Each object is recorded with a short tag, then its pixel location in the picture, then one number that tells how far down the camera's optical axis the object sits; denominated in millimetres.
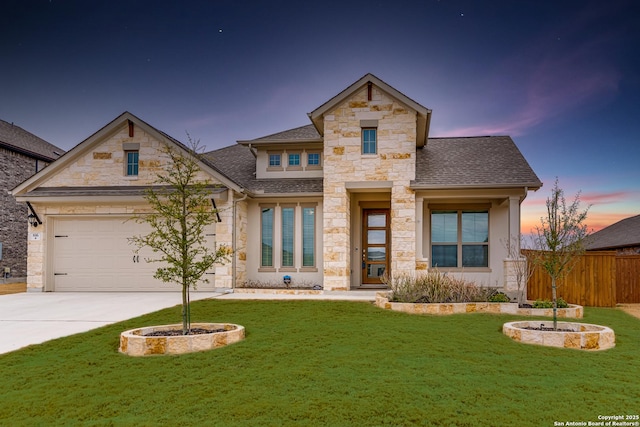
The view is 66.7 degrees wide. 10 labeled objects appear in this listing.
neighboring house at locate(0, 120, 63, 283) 21188
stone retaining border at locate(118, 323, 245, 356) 7375
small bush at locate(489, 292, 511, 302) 11430
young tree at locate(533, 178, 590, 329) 9102
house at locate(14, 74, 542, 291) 15125
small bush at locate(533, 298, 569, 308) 11289
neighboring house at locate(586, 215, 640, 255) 22703
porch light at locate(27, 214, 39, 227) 15664
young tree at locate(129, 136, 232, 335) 8156
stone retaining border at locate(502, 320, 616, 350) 7832
